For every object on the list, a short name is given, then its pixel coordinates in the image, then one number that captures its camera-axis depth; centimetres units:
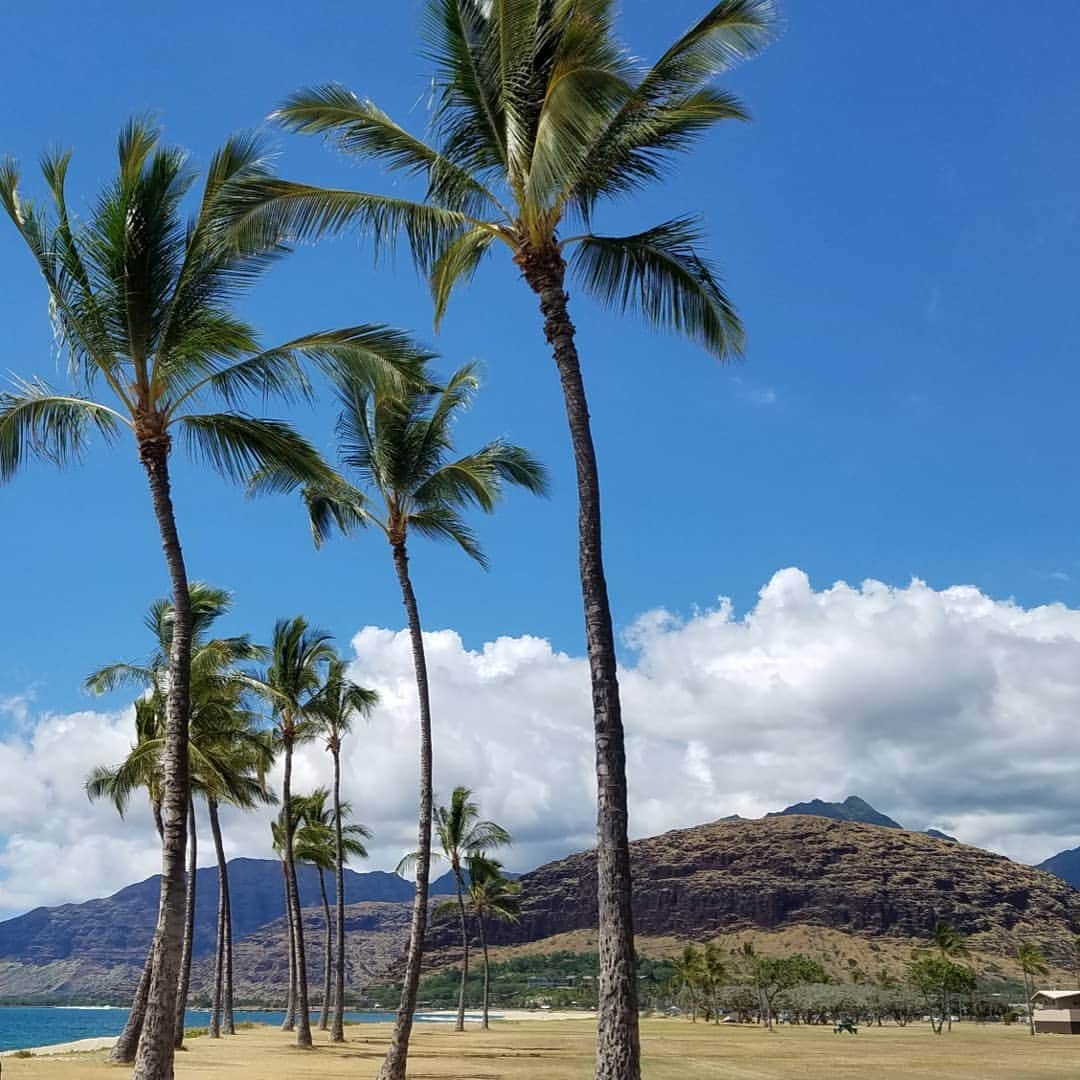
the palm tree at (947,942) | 9494
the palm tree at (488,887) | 6462
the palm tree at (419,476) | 2306
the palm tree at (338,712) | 3888
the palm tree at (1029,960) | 8588
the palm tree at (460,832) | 5703
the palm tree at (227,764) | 3097
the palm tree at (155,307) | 1507
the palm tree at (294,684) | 3644
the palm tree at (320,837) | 5100
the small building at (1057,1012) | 6438
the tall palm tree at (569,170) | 1200
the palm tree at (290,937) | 4466
